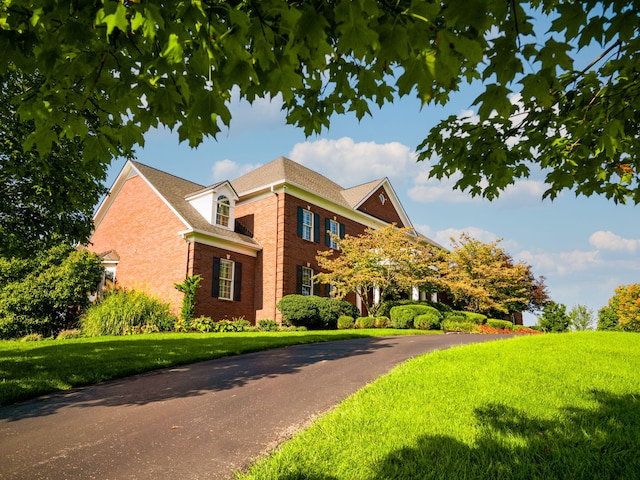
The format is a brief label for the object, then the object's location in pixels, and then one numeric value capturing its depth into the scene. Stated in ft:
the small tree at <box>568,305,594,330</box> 86.38
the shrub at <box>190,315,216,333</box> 60.29
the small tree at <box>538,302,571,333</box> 84.02
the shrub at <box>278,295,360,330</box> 65.92
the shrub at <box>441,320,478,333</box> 71.59
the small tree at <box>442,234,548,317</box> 98.17
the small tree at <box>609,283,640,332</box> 100.83
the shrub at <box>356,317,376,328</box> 69.31
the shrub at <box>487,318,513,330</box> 84.48
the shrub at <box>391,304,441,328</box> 69.62
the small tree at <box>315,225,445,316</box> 73.00
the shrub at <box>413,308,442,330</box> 68.44
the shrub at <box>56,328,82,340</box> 58.76
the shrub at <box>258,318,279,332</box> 66.39
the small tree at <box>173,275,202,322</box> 61.41
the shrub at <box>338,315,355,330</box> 68.74
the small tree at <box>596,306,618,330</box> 103.91
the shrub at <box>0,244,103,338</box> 63.77
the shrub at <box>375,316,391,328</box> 69.67
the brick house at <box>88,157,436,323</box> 67.82
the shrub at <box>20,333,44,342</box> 61.16
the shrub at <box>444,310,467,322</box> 78.18
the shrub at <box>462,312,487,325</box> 81.82
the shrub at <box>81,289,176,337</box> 58.08
